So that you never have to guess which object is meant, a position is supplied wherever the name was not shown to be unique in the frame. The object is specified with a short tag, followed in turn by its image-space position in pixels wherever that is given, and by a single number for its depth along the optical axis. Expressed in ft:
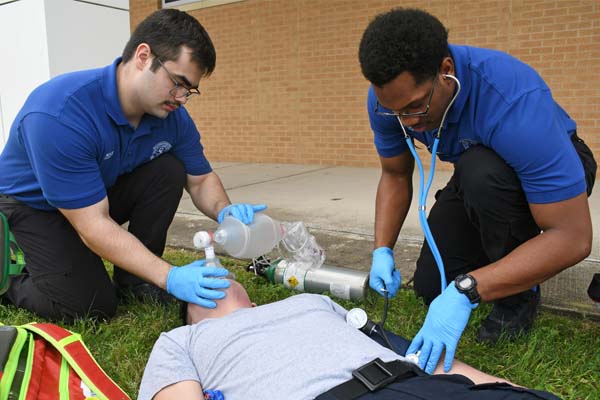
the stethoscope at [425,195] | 6.54
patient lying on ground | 5.14
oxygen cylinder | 9.13
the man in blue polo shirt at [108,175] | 7.41
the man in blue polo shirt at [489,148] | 5.92
